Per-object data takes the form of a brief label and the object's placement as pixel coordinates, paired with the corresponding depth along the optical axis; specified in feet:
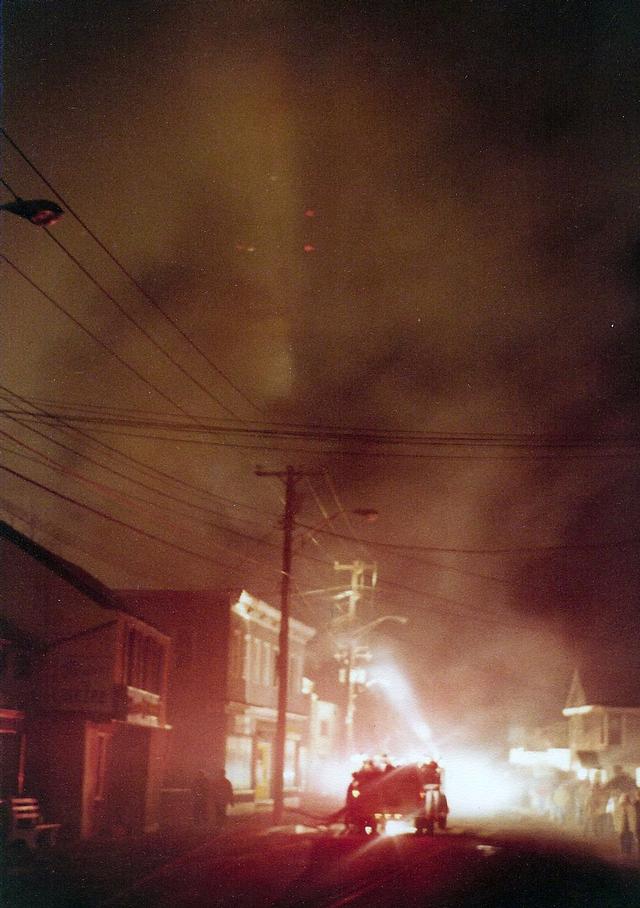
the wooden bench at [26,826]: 73.97
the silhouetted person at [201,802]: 110.52
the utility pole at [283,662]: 100.07
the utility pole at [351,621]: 146.82
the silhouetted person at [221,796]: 112.16
